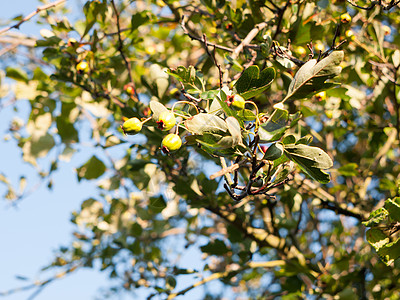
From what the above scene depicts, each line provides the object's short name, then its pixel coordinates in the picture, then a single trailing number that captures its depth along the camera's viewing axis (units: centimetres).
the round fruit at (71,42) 64
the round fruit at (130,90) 69
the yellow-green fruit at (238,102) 46
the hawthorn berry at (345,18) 62
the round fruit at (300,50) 64
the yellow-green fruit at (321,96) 59
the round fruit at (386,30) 70
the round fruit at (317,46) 64
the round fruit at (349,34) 64
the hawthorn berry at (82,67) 64
